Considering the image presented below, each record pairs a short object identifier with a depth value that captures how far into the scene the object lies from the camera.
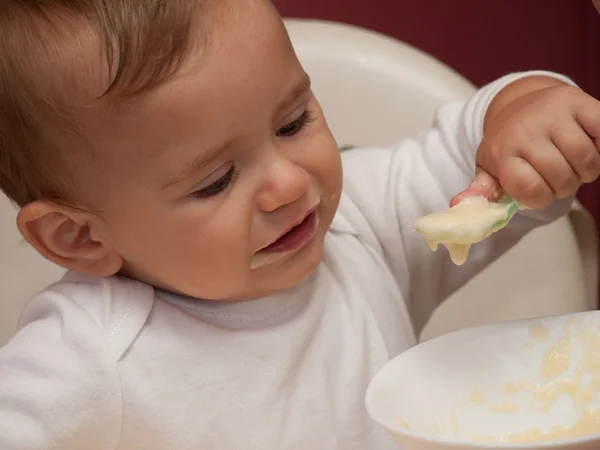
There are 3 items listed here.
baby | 0.62
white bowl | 0.62
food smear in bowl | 0.62
